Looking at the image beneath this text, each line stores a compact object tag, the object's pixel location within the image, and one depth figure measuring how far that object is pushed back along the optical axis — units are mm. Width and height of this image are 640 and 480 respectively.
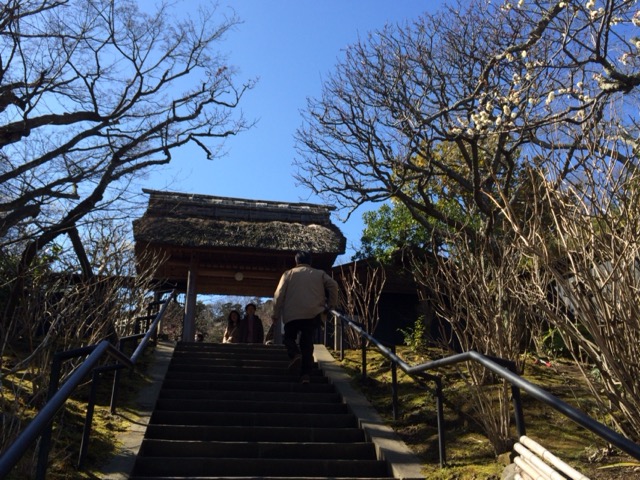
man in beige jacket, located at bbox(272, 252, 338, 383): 7434
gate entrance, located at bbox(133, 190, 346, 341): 12797
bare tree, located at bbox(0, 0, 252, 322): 7727
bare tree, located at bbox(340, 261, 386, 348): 9734
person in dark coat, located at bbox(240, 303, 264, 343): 12164
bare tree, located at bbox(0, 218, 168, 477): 4973
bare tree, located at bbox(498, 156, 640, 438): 3527
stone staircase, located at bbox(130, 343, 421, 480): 5066
